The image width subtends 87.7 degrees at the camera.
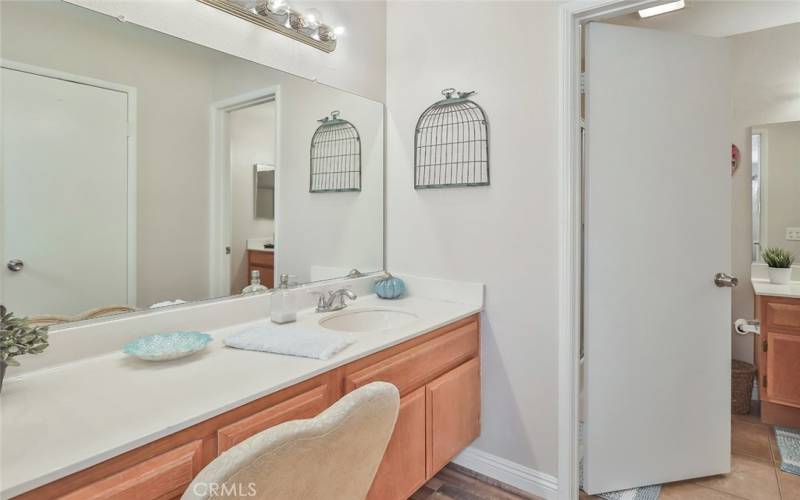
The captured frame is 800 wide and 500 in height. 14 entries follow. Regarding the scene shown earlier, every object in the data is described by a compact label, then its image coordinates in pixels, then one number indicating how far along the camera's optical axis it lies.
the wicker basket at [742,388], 2.46
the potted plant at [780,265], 2.42
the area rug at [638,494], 1.80
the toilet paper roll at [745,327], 2.11
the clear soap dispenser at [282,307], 1.57
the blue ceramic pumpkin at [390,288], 2.05
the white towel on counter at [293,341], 1.21
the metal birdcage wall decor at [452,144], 1.91
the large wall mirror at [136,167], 1.09
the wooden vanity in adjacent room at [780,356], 2.24
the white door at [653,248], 1.78
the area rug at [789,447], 2.00
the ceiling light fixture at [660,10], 2.10
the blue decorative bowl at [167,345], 1.12
